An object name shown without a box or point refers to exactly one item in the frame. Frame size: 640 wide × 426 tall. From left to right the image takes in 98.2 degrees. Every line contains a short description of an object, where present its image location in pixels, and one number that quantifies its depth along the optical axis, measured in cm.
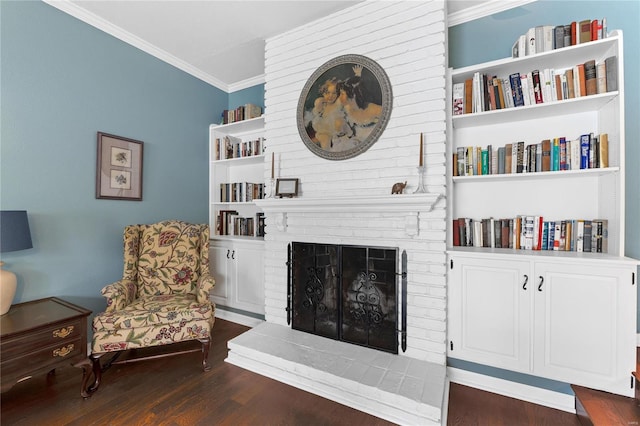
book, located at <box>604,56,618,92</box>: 171
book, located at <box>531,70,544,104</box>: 196
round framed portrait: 222
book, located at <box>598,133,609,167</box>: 177
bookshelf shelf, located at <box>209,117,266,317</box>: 300
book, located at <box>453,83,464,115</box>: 216
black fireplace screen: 218
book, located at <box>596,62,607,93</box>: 176
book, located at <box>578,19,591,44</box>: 179
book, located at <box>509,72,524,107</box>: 201
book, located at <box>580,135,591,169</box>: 182
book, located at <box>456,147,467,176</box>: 219
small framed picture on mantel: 250
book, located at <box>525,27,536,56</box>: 193
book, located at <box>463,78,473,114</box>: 213
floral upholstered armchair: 199
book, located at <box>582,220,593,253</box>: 187
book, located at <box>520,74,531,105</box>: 198
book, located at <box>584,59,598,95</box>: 180
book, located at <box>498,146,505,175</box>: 209
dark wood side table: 156
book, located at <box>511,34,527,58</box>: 196
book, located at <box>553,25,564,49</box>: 187
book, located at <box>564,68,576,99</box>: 189
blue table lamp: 168
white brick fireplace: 188
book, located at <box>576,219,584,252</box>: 189
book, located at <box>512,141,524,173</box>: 201
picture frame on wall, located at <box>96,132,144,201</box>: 252
